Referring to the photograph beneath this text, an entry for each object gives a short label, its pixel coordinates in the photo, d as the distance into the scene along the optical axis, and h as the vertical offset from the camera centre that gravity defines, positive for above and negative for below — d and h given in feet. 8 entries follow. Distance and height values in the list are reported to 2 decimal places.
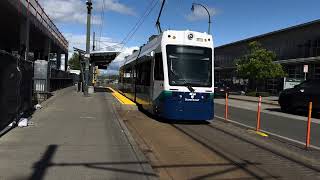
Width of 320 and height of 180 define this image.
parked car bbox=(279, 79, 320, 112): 37.37 -1.53
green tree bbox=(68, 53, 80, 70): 182.85 +14.94
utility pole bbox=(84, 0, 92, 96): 49.44 +7.97
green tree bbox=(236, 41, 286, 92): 81.60 +6.88
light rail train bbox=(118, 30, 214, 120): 25.35 +0.83
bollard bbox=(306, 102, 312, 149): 19.16 -4.25
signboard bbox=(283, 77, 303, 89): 67.09 +1.18
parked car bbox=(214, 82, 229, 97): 72.24 -1.67
